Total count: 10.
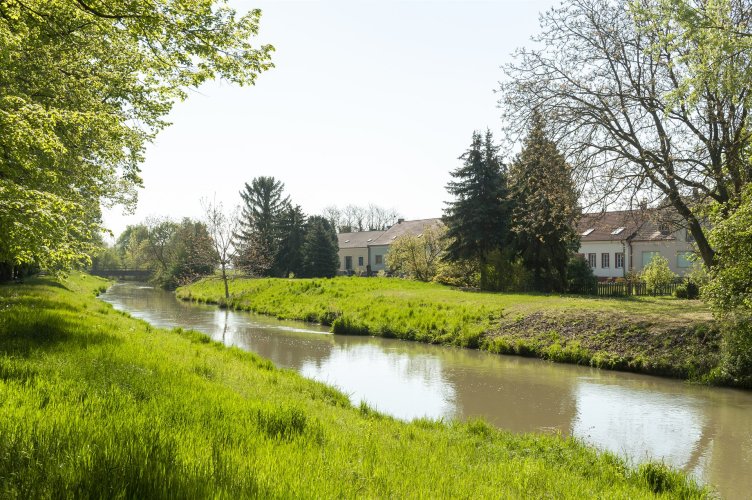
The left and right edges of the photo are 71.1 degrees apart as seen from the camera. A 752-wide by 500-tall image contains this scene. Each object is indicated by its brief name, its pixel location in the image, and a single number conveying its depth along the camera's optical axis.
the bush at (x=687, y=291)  25.30
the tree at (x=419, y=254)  40.59
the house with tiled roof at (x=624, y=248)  41.44
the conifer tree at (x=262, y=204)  58.97
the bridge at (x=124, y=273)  81.88
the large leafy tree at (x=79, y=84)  7.10
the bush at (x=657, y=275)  29.02
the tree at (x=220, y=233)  36.53
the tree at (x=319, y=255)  51.19
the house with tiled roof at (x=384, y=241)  63.81
